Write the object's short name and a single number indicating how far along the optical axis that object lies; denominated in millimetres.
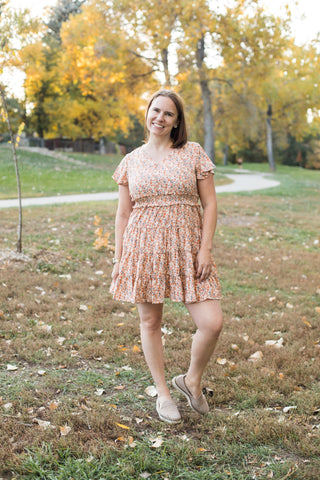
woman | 2857
